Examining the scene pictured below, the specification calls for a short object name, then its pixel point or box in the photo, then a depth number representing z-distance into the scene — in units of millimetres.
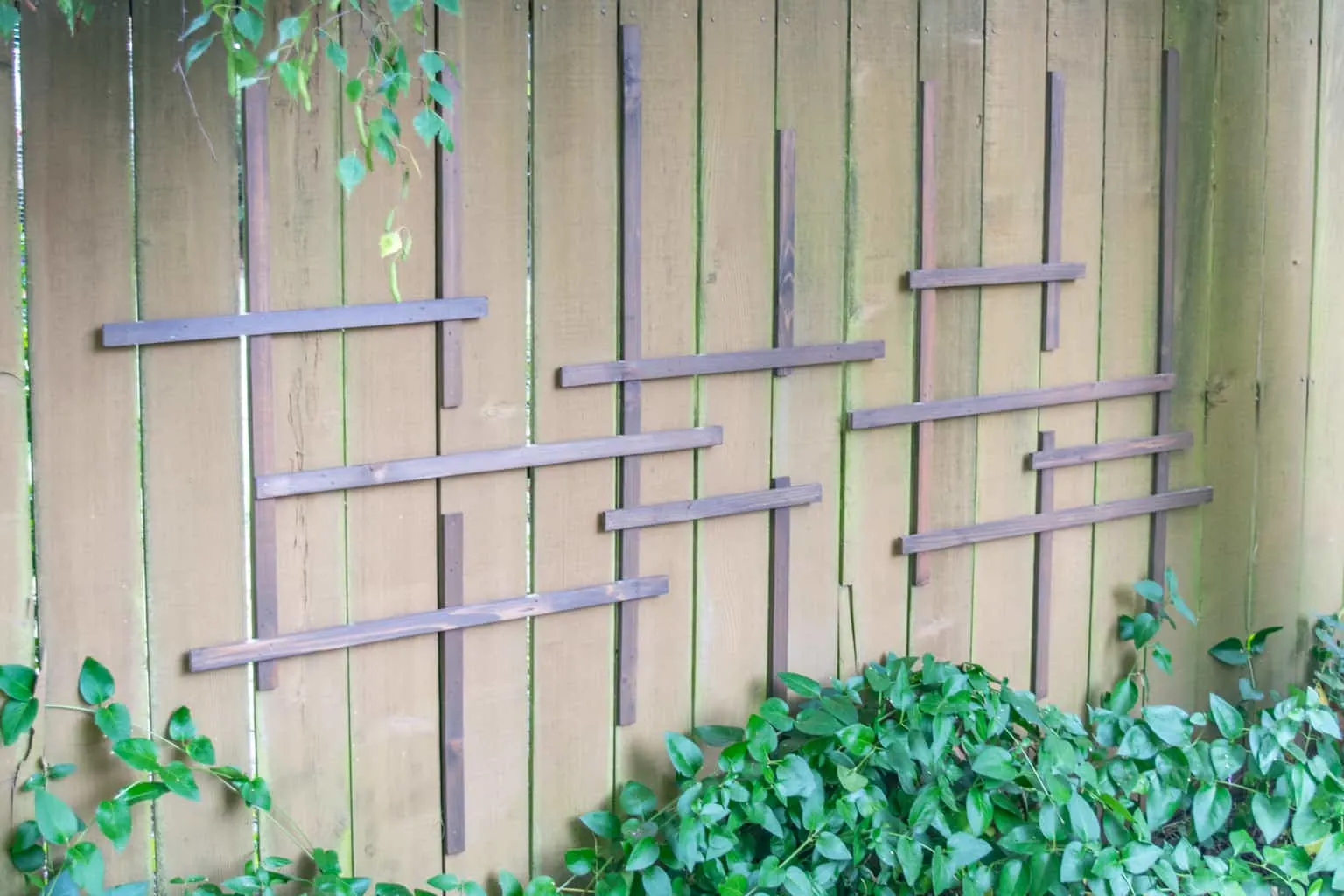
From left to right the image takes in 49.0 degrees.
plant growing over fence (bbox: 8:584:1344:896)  2646
